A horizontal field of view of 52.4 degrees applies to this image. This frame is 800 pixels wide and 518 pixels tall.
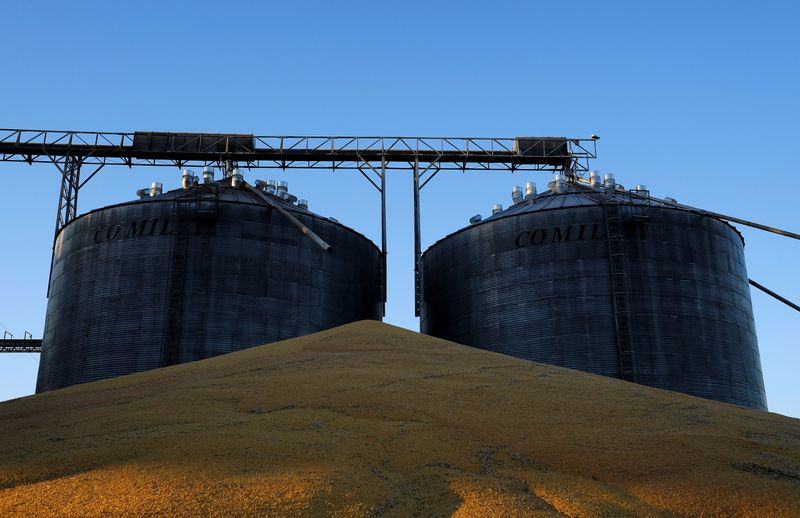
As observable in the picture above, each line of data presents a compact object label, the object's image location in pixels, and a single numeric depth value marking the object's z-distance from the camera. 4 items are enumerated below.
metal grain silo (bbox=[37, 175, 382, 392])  36.12
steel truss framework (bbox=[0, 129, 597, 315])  48.38
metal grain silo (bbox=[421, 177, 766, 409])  35.09
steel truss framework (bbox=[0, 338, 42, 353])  65.31
